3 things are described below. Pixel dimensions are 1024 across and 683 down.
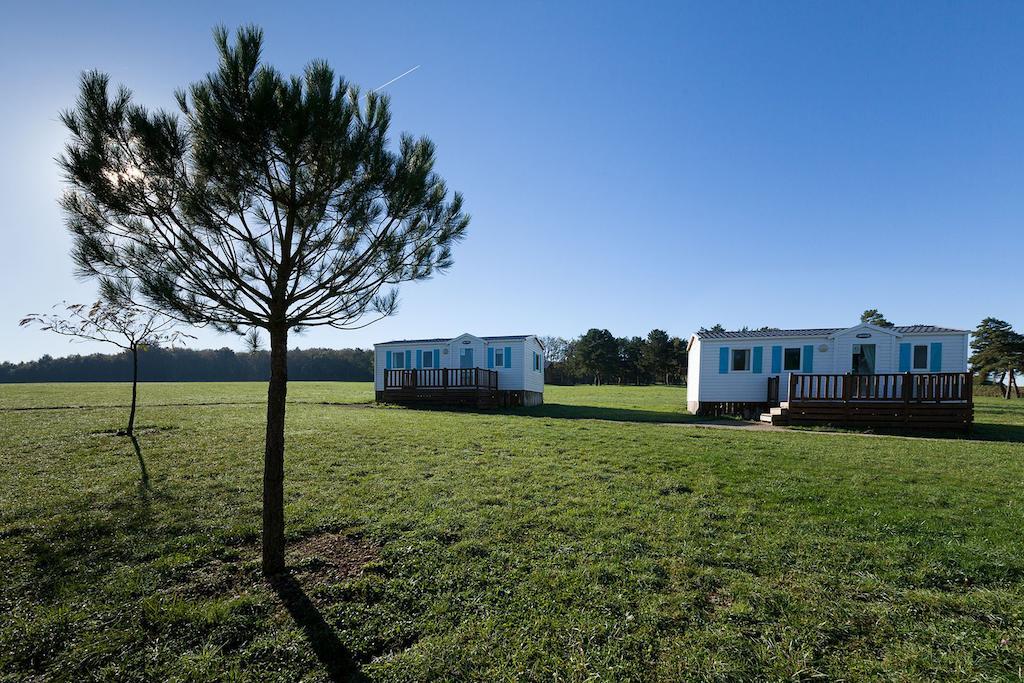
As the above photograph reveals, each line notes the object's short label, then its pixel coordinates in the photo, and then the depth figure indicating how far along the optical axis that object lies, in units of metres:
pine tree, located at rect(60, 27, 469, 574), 3.44
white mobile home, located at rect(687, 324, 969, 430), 14.77
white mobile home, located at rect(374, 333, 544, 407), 20.55
